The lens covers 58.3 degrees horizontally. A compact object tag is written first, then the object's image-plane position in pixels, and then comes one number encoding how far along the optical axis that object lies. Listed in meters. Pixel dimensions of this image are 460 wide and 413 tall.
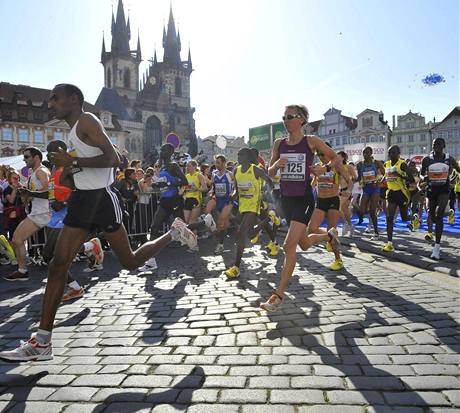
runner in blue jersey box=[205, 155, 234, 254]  9.67
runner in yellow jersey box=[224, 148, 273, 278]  6.69
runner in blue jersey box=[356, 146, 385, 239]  9.84
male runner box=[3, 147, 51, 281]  6.37
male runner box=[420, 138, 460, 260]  6.93
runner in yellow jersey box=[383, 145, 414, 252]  7.79
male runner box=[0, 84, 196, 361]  3.29
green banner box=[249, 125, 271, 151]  37.88
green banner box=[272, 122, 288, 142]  33.57
